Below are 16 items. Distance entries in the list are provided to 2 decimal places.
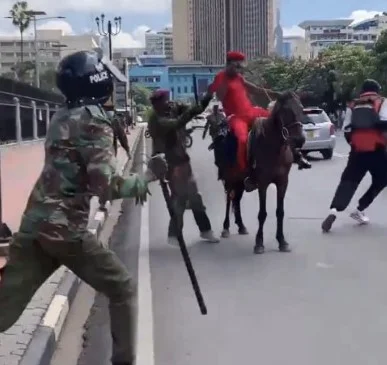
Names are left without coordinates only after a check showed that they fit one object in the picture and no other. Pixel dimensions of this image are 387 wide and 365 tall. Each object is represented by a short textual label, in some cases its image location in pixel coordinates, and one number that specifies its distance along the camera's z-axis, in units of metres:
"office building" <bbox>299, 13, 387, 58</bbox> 176.00
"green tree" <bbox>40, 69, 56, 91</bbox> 92.58
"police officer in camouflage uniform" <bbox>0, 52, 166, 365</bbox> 4.96
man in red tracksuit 10.62
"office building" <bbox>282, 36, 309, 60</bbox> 137.34
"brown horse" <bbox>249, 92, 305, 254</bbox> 10.09
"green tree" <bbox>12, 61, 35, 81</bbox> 95.75
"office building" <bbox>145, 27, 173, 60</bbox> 130.00
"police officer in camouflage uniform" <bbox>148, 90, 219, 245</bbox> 10.49
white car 26.88
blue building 77.38
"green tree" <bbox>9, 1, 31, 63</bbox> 89.88
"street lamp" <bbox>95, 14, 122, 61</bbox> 56.16
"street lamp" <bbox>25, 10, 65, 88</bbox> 60.00
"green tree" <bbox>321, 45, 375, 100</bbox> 62.84
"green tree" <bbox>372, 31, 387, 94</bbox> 55.38
